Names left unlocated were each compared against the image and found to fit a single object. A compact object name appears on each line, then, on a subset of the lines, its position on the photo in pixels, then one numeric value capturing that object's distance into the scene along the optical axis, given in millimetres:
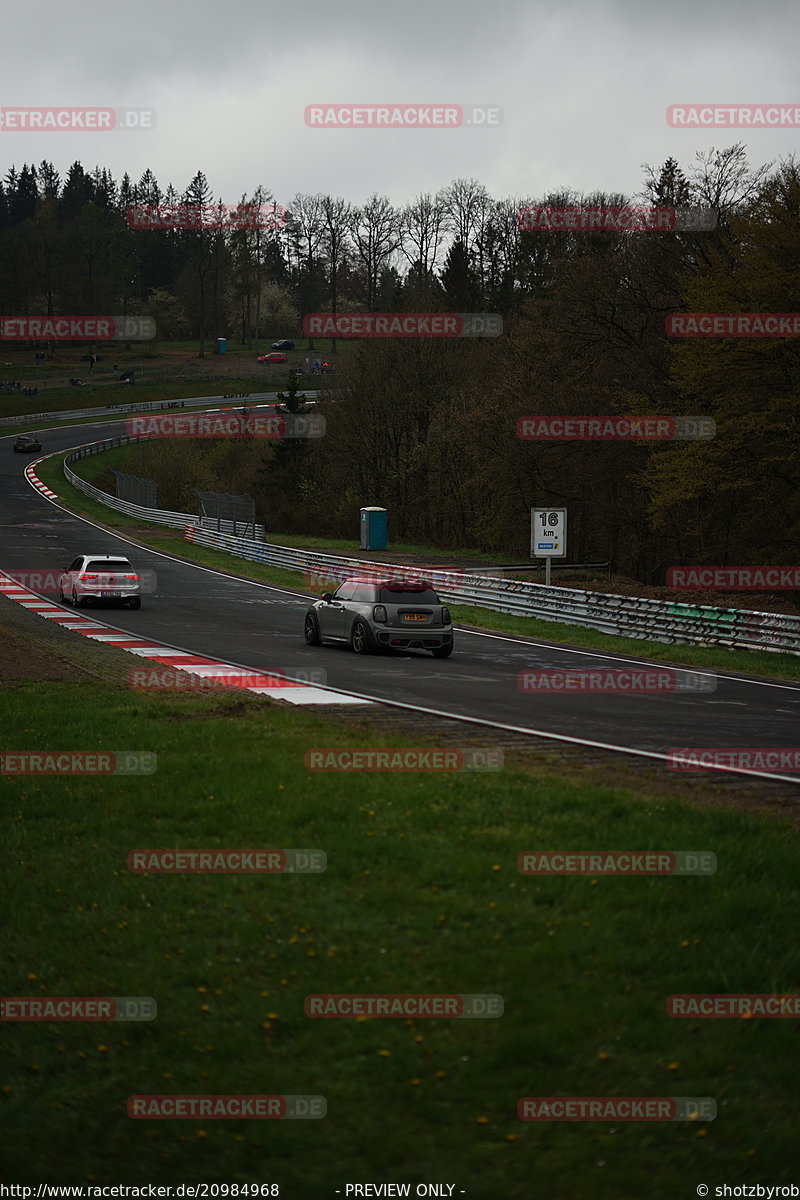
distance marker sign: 30359
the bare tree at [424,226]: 99375
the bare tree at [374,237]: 106688
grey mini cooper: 22297
